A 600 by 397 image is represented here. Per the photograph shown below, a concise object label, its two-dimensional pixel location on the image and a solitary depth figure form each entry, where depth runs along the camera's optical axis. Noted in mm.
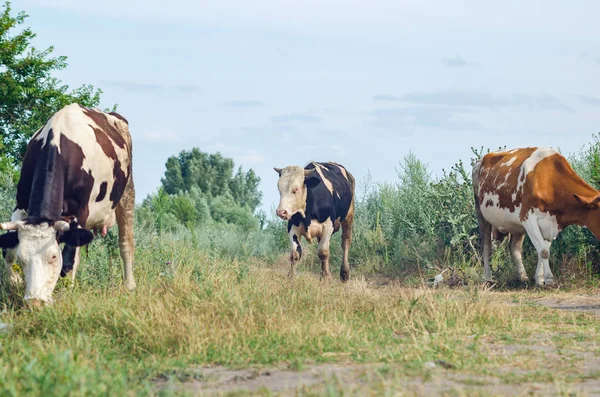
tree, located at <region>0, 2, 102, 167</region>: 17688
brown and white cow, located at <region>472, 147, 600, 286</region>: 13000
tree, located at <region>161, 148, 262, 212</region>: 43688
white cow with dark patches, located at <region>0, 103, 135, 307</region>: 8352
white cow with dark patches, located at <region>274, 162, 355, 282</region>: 13891
